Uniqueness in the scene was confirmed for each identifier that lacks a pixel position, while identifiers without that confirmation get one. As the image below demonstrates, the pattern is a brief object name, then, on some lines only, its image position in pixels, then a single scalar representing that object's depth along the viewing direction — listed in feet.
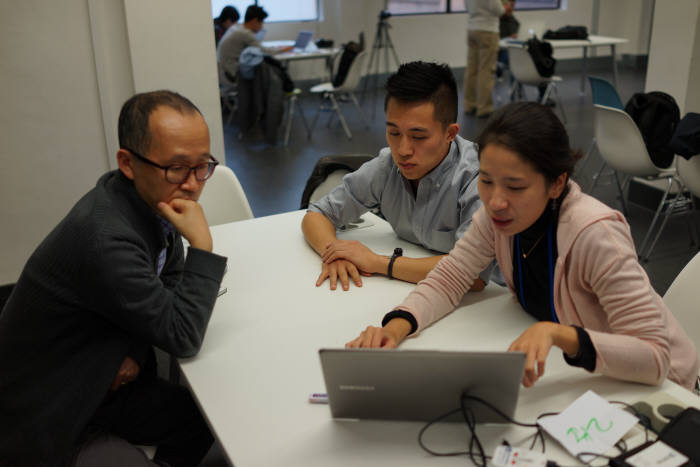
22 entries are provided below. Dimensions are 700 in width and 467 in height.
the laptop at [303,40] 24.58
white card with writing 3.37
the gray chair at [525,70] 21.50
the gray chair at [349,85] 20.77
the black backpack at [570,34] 24.90
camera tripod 29.04
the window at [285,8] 28.55
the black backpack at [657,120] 11.82
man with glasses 4.21
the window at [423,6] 31.72
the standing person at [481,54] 23.21
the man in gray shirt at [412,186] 5.78
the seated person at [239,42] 21.25
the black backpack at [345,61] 20.54
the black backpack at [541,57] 21.42
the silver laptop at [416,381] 3.28
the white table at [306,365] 3.53
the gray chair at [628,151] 11.66
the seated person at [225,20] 24.35
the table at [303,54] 22.21
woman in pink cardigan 3.85
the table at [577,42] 23.79
